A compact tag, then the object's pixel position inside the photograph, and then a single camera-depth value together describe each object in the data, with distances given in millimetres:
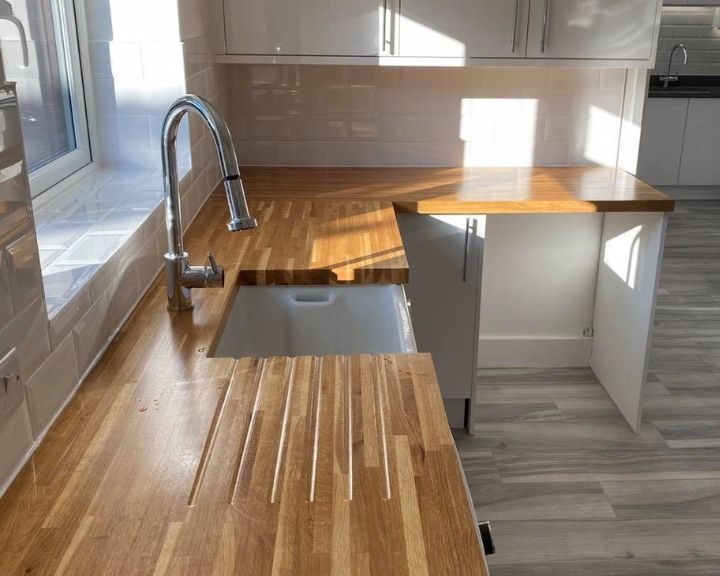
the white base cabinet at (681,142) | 5867
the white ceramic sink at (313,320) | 1815
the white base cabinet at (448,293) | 2539
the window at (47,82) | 1703
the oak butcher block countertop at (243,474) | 854
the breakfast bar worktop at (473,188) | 2457
